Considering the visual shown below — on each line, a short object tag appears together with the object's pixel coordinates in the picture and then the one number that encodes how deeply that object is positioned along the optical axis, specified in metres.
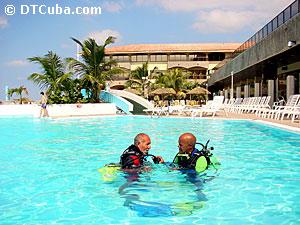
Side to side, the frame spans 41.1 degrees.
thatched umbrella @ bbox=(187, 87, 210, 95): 35.71
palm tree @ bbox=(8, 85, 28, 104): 47.44
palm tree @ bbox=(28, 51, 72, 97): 25.82
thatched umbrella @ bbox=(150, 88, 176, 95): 36.22
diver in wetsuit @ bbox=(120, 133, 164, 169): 4.82
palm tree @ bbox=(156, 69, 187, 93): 46.28
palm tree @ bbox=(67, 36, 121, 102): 25.64
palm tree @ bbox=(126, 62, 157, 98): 50.09
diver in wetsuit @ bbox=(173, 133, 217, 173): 4.82
